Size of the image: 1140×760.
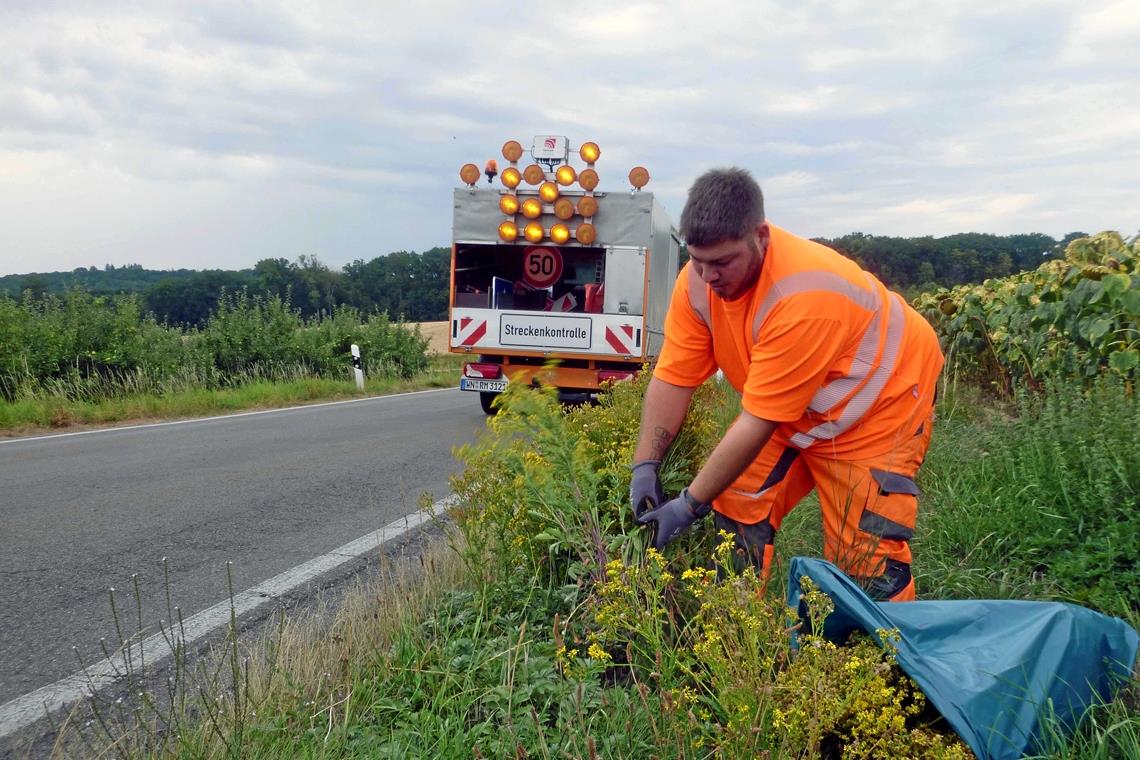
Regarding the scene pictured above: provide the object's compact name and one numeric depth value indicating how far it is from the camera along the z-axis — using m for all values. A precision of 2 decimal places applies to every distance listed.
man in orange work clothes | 2.60
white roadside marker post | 18.25
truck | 11.04
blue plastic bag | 2.05
